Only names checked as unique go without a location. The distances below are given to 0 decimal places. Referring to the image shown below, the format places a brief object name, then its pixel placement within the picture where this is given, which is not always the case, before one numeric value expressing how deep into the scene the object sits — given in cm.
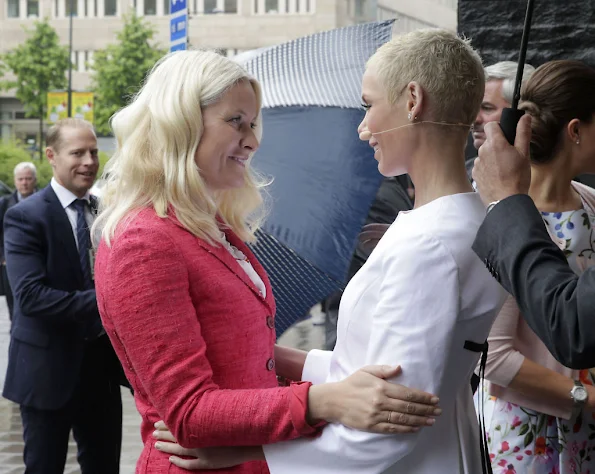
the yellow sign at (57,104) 5534
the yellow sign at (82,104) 5672
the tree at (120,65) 6275
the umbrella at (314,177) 398
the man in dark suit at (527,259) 183
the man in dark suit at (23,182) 1353
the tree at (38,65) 6231
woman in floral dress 281
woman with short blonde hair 195
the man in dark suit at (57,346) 475
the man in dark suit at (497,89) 405
